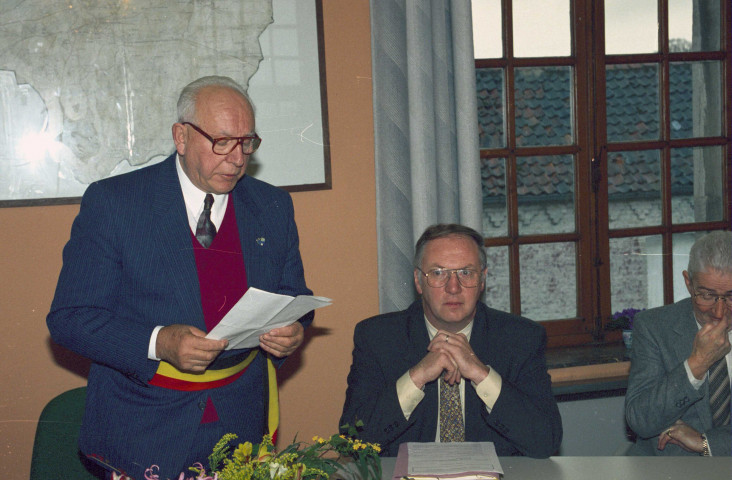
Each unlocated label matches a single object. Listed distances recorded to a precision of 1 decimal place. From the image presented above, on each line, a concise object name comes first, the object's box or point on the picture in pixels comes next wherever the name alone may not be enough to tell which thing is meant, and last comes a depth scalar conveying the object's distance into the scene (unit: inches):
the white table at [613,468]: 69.6
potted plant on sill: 145.7
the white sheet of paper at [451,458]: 67.1
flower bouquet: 50.9
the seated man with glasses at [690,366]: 92.0
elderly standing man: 75.6
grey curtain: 125.8
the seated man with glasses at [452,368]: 83.3
